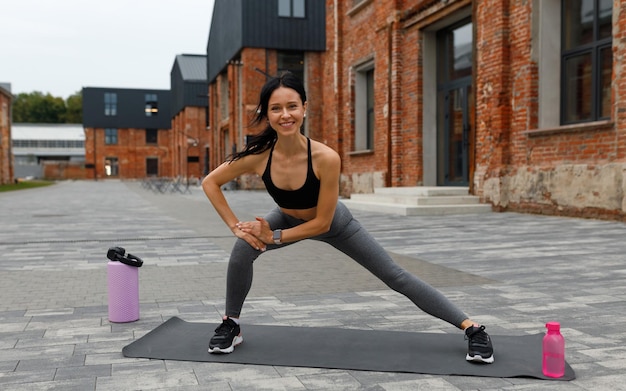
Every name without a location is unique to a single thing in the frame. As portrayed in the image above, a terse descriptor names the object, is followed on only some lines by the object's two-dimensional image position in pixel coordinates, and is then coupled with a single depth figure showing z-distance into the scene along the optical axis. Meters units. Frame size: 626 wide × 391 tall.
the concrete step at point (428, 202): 13.34
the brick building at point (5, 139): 45.25
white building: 85.44
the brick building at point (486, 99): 11.30
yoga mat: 3.19
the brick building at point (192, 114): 54.59
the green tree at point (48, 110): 107.88
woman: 3.30
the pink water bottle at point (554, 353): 2.98
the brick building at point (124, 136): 70.88
